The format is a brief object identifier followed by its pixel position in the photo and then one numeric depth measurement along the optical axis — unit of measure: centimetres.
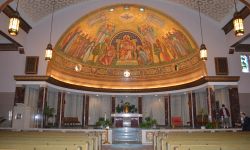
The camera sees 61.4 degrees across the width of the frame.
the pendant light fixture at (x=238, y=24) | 861
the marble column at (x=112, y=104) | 2602
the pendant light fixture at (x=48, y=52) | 1333
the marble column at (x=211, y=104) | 1830
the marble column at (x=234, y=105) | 1847
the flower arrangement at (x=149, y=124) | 1911
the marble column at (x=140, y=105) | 2645
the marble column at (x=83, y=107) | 2445
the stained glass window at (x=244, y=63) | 1937
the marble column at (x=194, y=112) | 2177
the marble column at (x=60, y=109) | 2176
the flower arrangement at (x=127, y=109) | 2371
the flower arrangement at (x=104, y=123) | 1905
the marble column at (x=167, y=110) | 2508
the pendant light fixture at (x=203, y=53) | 1330
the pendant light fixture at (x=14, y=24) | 862
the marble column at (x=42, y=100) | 1852
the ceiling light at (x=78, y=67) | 2425
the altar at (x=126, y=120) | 2245
